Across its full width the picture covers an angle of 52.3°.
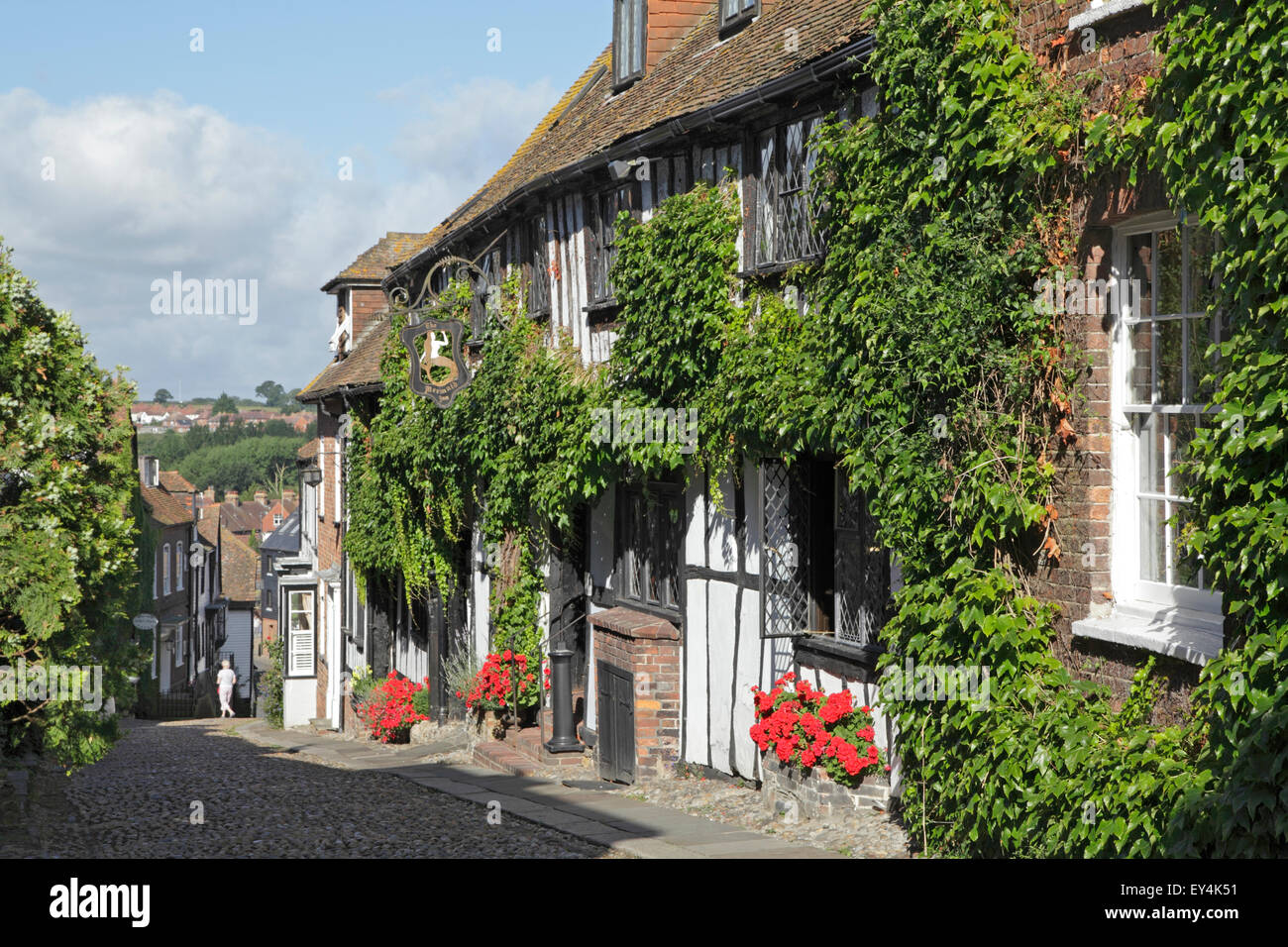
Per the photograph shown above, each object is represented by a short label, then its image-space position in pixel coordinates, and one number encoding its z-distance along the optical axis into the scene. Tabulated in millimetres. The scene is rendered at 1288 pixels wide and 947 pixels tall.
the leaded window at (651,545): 13320
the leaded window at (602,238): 13422
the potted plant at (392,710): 21266
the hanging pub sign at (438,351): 15438
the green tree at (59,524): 9008
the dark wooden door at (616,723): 13109
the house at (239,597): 76312
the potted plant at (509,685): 16172
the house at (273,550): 46375
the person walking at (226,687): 39500
